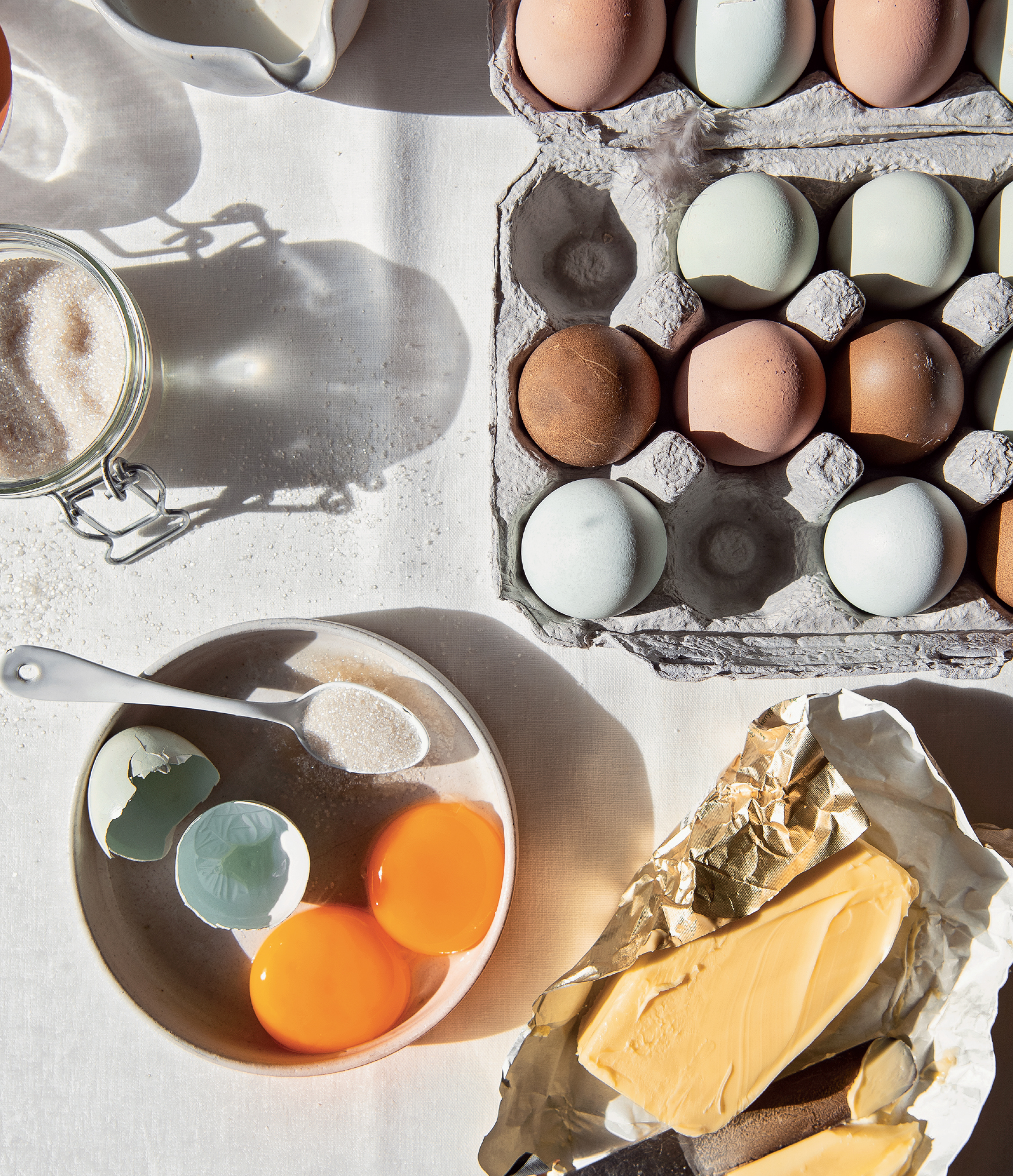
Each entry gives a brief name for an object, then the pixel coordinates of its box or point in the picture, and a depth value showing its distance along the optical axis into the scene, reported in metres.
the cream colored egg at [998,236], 0.58
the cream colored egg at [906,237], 0.56
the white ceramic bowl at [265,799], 0.66
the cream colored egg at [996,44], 0.56
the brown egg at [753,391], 0.54
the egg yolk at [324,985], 0.65
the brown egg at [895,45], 0.53
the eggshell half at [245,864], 0.65
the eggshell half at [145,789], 0.63
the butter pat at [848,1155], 0.61
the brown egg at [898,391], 0.55
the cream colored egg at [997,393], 0.58
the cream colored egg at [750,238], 0.55
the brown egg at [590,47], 0.52
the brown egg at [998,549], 0.57
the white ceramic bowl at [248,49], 0.57
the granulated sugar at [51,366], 0.65
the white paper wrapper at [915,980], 0.61
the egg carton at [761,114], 0.56
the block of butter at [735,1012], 0.59
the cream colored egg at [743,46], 0.53
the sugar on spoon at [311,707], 0.63
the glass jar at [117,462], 0.62
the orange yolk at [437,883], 0.65
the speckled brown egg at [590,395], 0.54
